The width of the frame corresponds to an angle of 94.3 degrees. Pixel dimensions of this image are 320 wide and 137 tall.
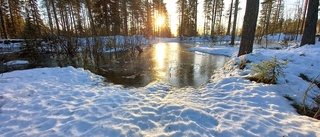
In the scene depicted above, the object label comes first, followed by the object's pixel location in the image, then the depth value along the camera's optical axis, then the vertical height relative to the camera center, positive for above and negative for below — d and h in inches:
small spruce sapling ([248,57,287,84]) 137.1 -25.8
